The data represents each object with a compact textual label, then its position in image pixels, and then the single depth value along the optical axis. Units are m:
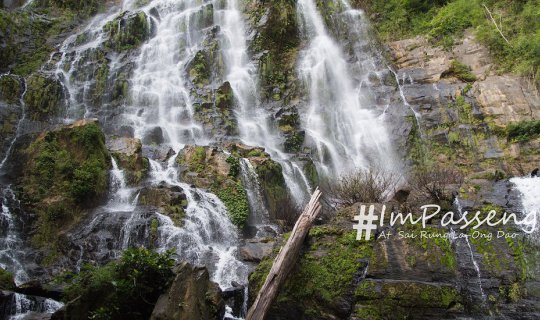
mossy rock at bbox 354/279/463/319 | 7.12
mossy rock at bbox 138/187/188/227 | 13.39
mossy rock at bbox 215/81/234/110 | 22.88
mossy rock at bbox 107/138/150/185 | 15.31
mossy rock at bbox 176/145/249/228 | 14.87
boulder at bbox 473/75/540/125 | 20.00
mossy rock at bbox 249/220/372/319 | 7.60
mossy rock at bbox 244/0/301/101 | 24.97
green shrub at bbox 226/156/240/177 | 16.16
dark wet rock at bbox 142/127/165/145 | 19.75
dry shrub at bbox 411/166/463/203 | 9.32
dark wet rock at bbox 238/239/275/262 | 11.98
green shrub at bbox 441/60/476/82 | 22.35
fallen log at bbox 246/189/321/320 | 7.42
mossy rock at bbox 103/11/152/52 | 25.39
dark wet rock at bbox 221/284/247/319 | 9.22
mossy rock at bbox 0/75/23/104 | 20.30
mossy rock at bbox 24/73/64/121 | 20.48
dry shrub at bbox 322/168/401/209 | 10.84
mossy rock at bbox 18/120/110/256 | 13.12
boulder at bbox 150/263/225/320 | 6.54
